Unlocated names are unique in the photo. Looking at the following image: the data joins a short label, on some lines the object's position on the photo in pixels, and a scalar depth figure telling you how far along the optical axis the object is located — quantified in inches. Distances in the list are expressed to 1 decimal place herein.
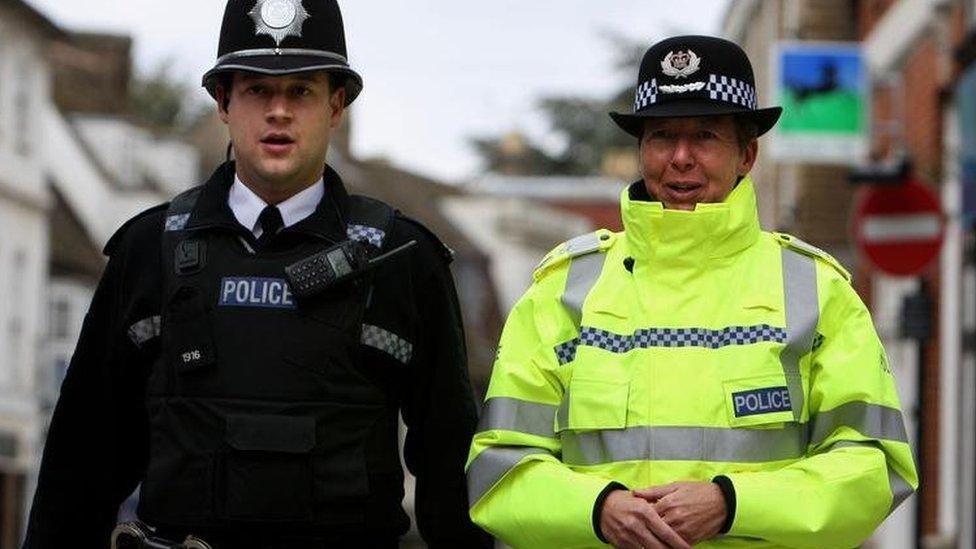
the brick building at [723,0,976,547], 1438.2
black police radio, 458.8
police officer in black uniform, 454.8
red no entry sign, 1158.8
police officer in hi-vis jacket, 416.1
